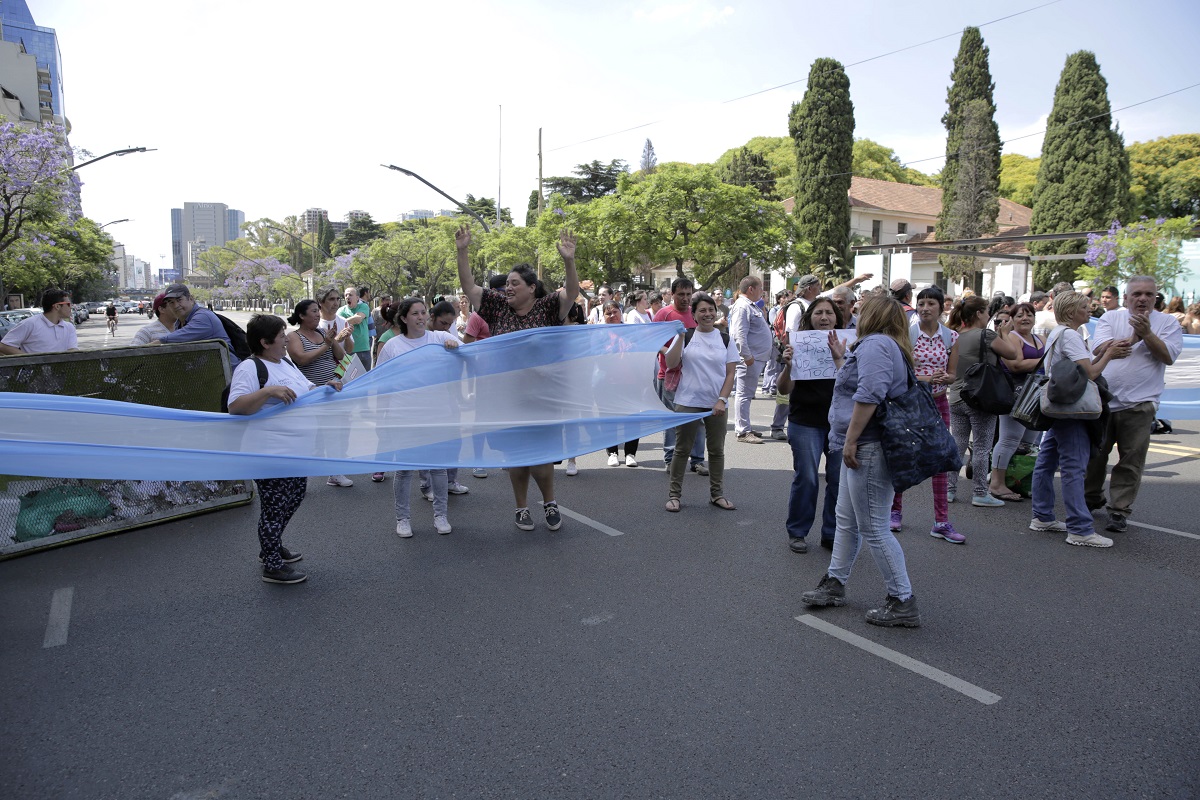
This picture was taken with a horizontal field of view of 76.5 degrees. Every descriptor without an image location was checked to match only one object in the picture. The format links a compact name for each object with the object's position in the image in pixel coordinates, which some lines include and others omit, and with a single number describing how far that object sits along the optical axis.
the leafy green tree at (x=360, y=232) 99.86
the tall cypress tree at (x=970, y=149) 41.78
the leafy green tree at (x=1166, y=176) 47.09
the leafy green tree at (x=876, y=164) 67.69
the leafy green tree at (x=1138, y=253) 26.98
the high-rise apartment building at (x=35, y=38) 116.69
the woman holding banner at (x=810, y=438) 5.36
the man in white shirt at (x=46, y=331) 7.90
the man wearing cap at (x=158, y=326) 7.32
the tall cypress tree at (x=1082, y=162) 36.81
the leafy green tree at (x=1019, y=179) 63.81
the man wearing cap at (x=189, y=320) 6.96
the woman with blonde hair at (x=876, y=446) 4.02
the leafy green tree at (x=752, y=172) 56.03
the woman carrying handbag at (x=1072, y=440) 5.65
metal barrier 5.66
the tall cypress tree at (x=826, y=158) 42.72
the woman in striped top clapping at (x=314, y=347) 6.54
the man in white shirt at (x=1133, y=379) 5.67
